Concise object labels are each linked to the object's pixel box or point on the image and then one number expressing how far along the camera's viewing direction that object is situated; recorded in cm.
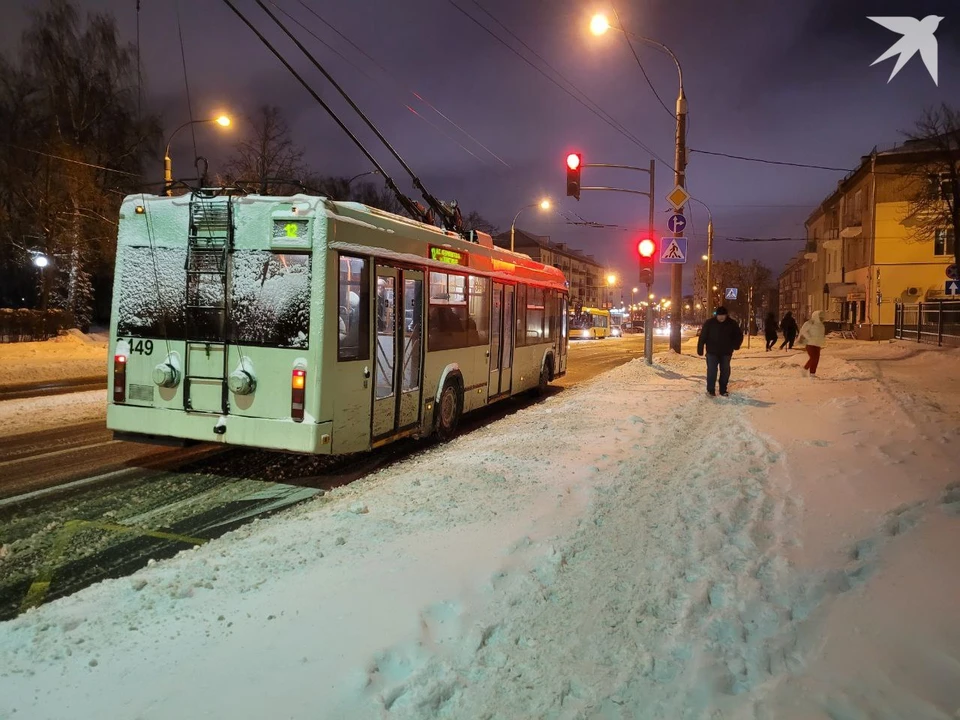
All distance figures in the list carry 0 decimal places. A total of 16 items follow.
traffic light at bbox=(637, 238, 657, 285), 1972
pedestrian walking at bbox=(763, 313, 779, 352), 2842
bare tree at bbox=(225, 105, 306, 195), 3697
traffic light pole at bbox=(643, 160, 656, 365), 1970
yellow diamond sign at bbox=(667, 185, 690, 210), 1816
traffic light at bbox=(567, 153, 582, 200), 1986
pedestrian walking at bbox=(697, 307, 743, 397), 1266
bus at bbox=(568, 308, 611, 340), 5697
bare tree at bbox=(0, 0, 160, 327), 2980
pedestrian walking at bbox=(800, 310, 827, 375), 1552
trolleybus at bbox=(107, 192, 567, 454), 664
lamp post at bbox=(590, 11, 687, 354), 2098
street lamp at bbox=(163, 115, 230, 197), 2165
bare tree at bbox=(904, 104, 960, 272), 3140
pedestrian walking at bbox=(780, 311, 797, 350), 2761
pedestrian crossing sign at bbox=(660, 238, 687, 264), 1777
